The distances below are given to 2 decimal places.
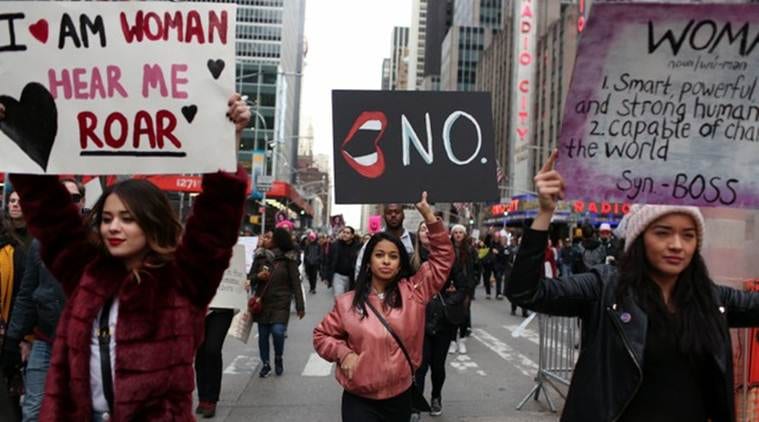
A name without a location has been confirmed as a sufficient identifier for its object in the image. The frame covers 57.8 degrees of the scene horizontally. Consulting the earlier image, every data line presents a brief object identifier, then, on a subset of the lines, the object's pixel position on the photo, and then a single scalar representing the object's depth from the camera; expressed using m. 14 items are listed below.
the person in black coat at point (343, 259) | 10.71
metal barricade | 6.82
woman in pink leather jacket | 4.00
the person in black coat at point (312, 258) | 22.41
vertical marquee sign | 74.56
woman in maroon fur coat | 2.46
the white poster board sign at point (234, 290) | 6.84
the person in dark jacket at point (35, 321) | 4.18
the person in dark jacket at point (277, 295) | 8.36
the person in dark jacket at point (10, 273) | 4.62
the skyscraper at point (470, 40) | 112.56
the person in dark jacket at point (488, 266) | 20.55
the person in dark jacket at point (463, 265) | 7.38
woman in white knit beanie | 2.48
